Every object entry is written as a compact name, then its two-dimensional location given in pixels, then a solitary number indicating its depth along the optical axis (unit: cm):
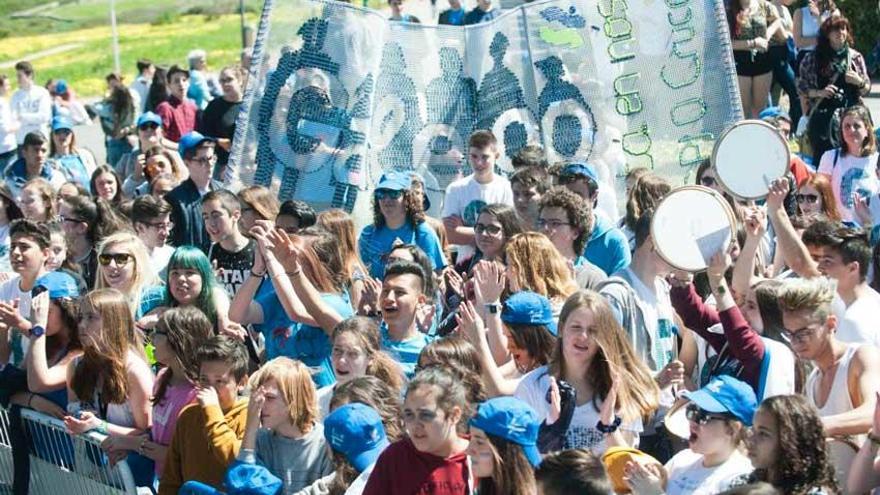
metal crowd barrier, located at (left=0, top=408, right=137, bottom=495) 1439
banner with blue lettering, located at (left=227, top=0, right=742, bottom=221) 2217
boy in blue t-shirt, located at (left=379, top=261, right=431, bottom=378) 1441
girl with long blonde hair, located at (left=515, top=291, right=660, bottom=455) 1191
